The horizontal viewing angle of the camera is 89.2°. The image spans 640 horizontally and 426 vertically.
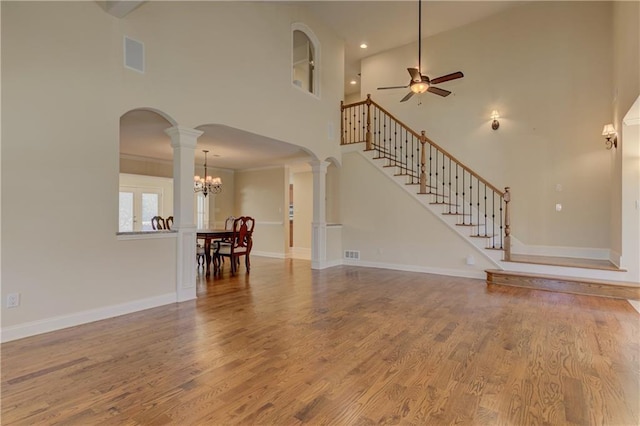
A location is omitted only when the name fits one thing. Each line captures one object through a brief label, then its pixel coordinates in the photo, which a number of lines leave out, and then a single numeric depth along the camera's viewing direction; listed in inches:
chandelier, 283.2
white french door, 317.7
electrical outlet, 114.2
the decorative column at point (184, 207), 165.9
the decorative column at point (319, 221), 266.4
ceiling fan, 181.5
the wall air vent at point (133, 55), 143.6
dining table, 243.4
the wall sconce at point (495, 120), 258.7
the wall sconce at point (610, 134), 197.4
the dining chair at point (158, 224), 276.4
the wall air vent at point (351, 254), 284.7
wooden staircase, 189.5
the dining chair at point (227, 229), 270.9
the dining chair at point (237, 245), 249.4
